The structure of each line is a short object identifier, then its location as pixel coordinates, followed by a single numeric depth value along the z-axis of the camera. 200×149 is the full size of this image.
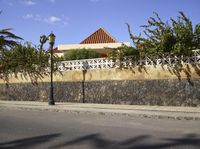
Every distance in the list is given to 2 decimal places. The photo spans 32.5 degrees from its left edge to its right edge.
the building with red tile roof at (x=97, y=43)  34.12
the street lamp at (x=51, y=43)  19.97
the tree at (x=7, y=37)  28.05
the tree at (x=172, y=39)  17.12
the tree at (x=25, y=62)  23.73
